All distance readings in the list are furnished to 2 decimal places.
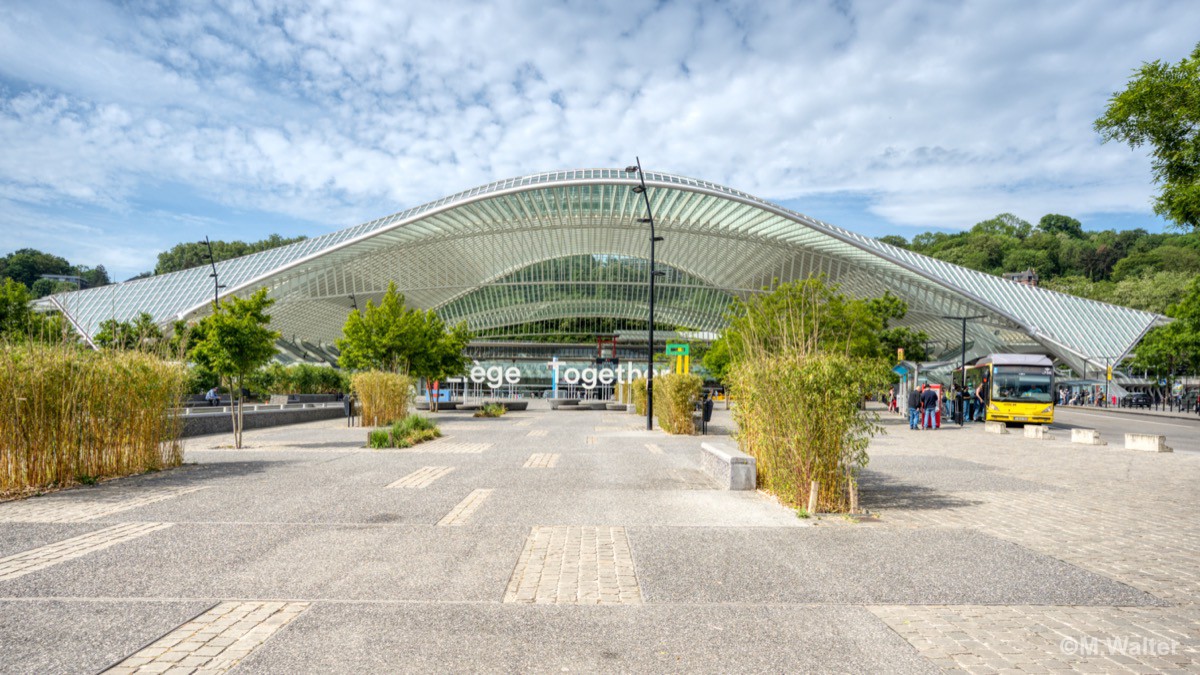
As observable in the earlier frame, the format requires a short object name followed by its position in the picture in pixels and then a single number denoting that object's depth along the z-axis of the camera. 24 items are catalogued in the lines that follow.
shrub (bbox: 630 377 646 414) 35.78
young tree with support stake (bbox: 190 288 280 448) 17.75
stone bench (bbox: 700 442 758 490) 11.20
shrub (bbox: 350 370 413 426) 26.72
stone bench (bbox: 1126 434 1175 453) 19.17
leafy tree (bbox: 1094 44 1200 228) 9.44
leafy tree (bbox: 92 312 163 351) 12.85
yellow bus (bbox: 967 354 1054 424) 31.50
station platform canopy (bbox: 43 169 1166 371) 59.92
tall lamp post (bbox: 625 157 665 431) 26.65
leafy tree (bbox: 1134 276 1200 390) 51.25
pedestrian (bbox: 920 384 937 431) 29.55
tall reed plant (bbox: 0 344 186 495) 10.16
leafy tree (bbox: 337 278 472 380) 34.66
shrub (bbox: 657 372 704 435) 24.16
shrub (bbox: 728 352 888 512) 9.55
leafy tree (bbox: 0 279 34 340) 28.12
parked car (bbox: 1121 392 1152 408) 63.78
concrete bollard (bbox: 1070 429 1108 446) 21.53
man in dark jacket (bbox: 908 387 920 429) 30.12
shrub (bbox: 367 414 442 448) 17.92
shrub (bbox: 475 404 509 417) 37.84
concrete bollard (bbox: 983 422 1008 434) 27.12
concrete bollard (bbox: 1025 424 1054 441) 24.03
